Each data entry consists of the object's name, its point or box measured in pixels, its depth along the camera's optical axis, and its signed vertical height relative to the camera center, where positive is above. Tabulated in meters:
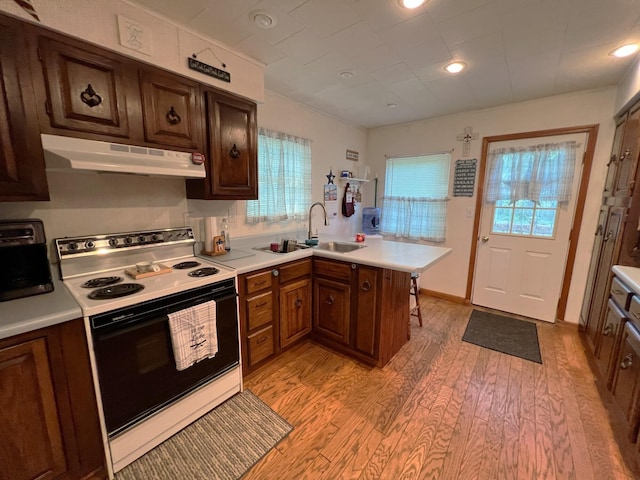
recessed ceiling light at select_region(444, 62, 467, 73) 2.08 +1.06
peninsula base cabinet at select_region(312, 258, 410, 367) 2.09 -0.92
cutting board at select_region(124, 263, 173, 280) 1.61 -0.48
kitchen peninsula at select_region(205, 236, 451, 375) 1.98 -0.81
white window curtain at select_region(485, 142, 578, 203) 2.73 +0.31
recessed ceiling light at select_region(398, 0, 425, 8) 1.41 +1.05
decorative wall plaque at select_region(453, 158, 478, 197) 3.23 +0.28
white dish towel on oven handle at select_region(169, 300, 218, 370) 1.47 -0.79
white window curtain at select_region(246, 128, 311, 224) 2.66 +0.21
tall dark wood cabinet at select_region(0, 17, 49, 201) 1.19 +0.32
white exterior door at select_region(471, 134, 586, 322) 2.82 -0.59
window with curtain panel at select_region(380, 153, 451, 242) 3.51 +0.04
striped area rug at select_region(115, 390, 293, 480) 1.37 -1.41
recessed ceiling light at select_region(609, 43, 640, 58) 1.80 +1.06
